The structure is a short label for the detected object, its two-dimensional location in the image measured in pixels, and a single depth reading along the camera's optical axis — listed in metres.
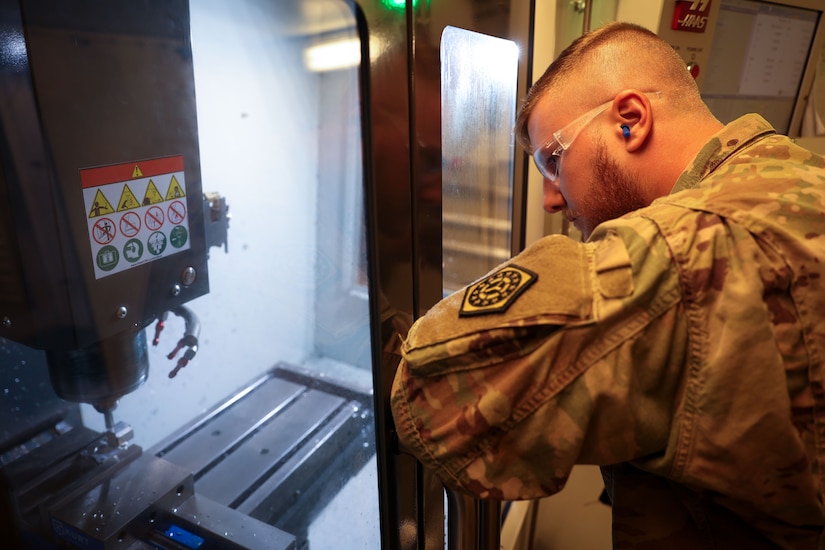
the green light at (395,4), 0.77
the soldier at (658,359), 0.58
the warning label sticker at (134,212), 0.75
